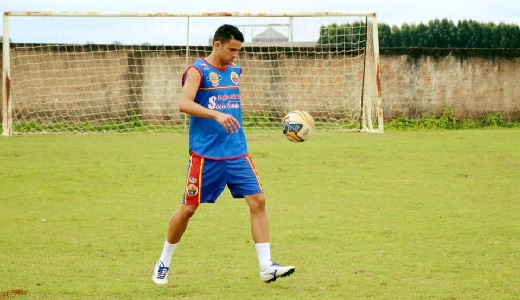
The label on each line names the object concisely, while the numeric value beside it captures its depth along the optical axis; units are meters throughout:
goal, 36.29
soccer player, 11.42
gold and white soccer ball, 13.08
